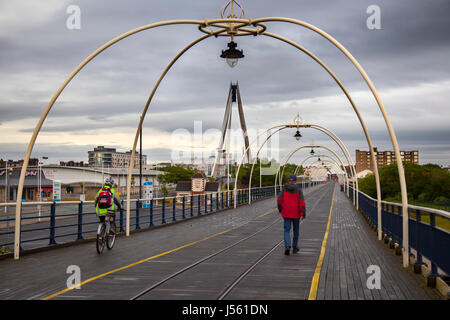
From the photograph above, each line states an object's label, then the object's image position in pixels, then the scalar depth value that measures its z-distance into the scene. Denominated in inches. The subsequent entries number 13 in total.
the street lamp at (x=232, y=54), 481.7
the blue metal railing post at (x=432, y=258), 286.4
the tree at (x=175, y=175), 4744.6
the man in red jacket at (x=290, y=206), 436.8
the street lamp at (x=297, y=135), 1227.2
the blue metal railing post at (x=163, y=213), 773.7
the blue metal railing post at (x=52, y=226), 471.5
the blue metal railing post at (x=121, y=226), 627.8
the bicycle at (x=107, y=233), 444.1
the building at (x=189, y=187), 3521.2
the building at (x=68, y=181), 3698.3
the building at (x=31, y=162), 6289.4
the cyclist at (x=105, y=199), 446.9
